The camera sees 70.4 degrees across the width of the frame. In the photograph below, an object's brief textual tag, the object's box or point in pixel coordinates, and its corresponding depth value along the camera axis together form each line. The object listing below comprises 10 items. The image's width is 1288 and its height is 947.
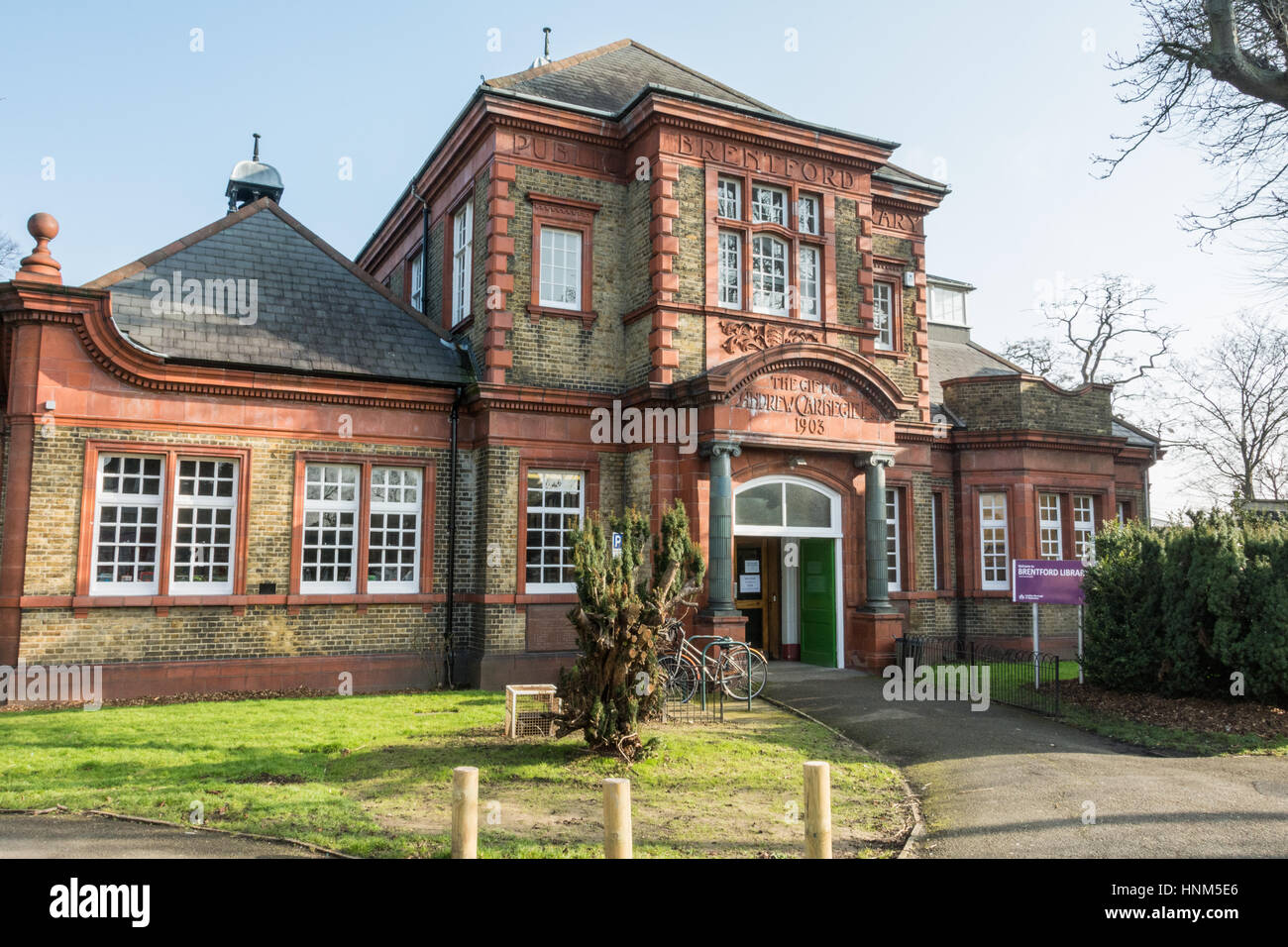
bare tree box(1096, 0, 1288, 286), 12.15
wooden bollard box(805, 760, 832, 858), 5.98
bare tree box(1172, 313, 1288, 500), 37.12
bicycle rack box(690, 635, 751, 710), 13.49
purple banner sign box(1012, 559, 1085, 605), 14.06
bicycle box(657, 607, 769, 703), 13.00
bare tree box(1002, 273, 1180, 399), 37.66
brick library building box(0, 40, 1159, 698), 13.49
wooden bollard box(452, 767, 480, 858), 5.85
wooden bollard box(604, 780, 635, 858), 5.56
